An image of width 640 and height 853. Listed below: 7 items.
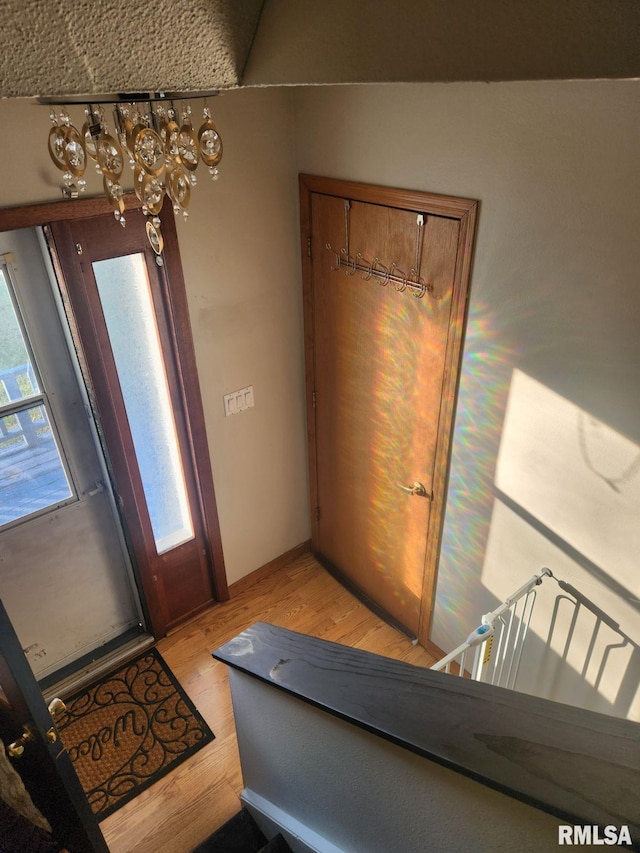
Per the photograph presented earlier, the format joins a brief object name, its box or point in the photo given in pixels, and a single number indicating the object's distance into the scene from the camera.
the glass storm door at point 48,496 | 2.04
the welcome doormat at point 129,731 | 2.27
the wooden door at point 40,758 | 1.32
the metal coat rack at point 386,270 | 2.03
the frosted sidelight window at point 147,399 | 2.06
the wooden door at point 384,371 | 2.00
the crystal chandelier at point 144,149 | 1.07
